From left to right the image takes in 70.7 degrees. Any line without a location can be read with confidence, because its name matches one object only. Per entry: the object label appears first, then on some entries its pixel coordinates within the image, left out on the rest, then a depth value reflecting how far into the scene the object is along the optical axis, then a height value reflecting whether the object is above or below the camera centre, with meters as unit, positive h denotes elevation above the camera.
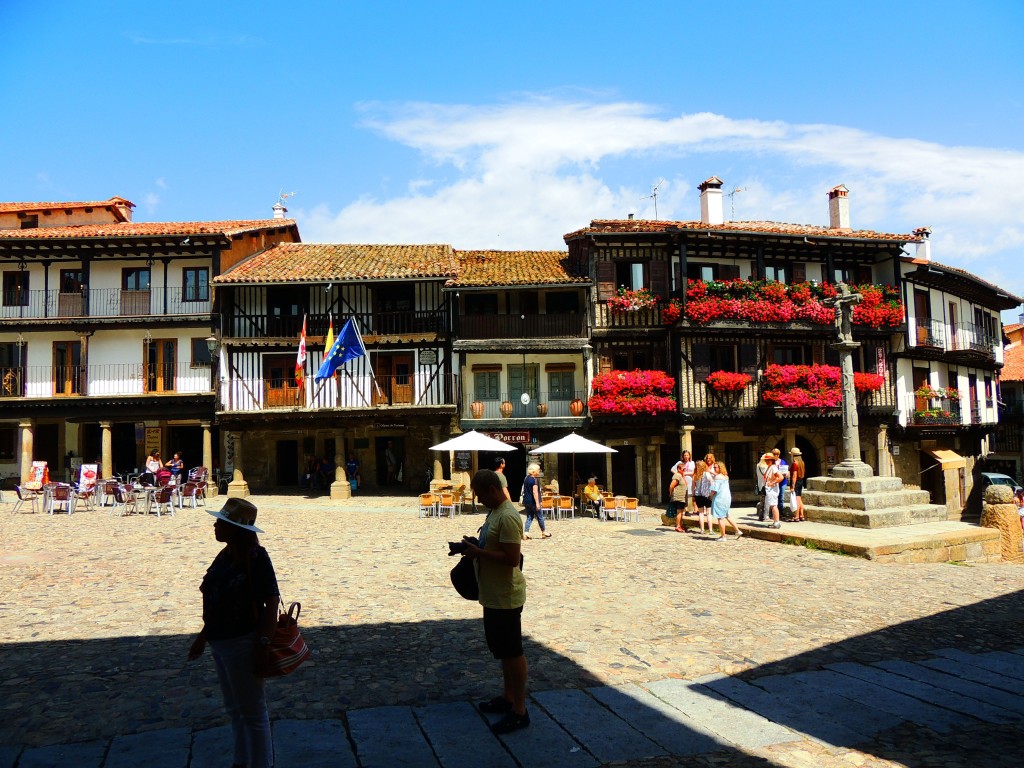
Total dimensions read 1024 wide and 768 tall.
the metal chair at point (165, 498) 18.97 -1.58
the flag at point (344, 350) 22.45 +2.62
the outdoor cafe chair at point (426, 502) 19.81 -1.90
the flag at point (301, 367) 23.26 +2.32
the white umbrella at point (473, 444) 20.18 -0.34
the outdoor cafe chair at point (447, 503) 19.86 -1.94
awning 29.22 -1.52
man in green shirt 4.65 -1.03
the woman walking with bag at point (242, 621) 3.88 -1.00
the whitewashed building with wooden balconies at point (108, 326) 26.05 +4.14
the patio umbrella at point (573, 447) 19.56 -0.46
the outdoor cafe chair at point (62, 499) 18.69 -1.56
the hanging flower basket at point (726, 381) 24.66 +1.55
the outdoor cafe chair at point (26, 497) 19.24 -1.51
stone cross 15.43 +1.15
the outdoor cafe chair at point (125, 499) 19.19 -1.64
